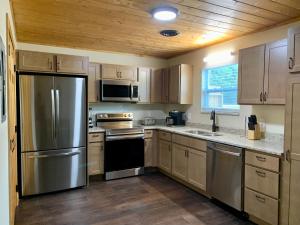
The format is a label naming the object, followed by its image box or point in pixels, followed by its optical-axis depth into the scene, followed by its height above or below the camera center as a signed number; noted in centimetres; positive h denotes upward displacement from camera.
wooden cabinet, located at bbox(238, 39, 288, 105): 263 +37
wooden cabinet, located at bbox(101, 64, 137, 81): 427 +60
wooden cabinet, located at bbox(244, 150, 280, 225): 238 -87
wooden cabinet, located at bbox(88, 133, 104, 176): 392 -88
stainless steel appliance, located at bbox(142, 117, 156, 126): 488 -36
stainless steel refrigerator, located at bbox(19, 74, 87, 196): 325 -41
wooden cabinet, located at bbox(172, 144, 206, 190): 338 -94
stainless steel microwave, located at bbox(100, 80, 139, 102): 424 +25
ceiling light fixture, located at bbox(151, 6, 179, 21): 241 +97
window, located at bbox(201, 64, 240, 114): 368 +26
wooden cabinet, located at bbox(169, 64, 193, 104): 440 +39
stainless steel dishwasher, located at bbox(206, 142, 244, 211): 275 -87
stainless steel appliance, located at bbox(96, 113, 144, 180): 403 -80
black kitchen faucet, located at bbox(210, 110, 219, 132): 389 -26
